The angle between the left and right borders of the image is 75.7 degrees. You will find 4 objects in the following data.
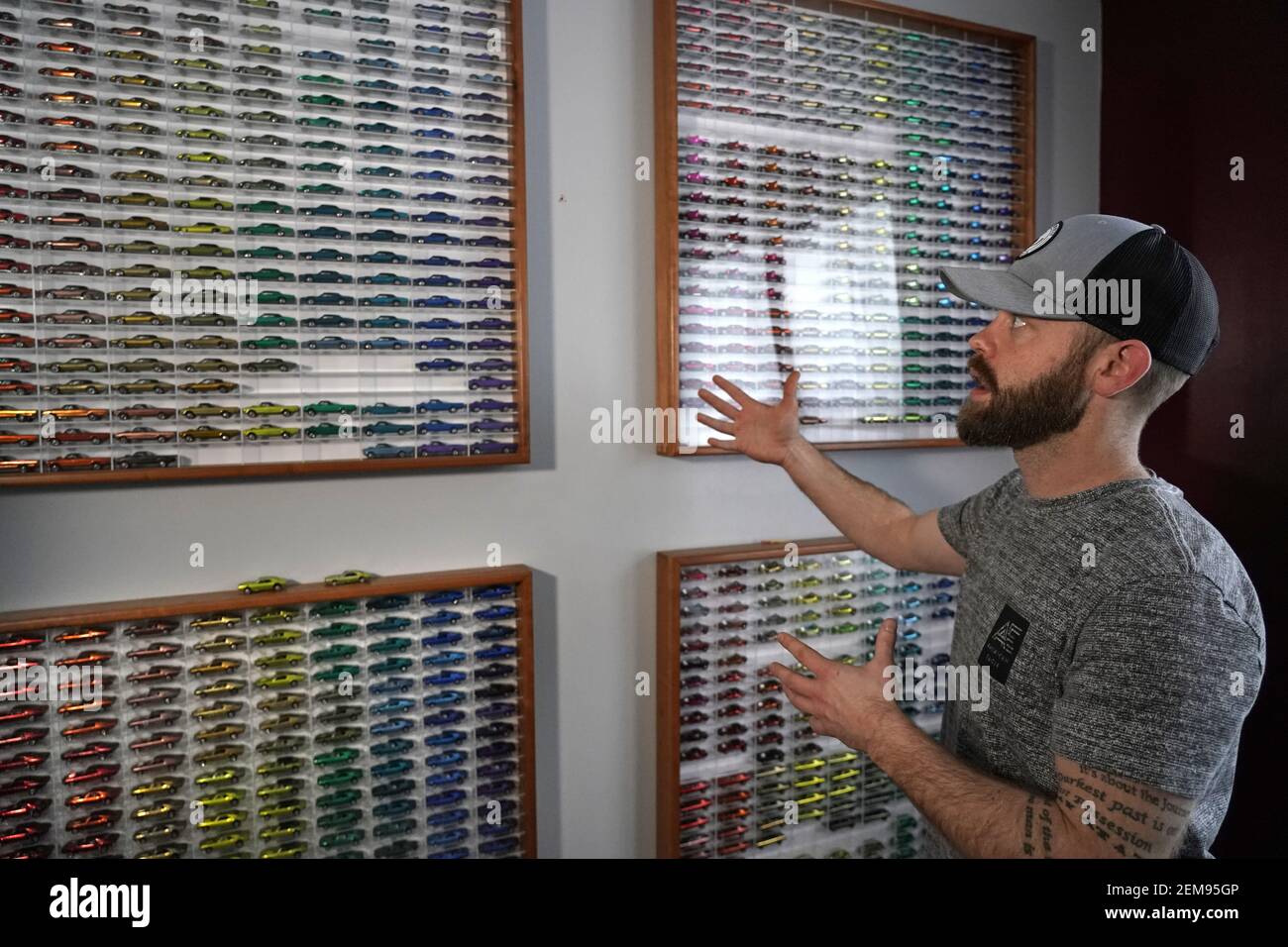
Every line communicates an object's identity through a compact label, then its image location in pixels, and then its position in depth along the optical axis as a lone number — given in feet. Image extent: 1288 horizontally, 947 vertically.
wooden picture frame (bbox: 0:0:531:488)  4.18
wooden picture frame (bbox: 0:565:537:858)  4.25
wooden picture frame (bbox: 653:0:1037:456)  5.15
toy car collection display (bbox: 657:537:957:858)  5.46
